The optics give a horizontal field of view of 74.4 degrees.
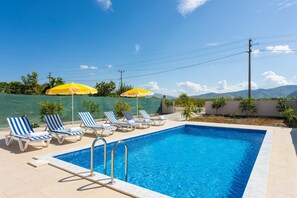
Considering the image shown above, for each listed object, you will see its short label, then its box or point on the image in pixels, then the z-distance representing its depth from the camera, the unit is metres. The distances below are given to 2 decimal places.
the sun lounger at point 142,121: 11.39
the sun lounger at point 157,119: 12.64
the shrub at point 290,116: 13.09
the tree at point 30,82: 30.18
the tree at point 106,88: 35.62
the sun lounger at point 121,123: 10.24
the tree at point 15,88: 30.44
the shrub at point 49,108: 11.02
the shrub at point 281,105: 15.84
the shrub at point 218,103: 18.68
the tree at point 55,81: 30.12
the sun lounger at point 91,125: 8.65
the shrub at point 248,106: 17.05
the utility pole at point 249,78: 19.57
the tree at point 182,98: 25.92
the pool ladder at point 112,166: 3.74
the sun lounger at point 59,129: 7.16
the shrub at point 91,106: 14.04
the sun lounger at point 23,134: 6.04
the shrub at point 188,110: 15.07
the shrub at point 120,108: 15.23
